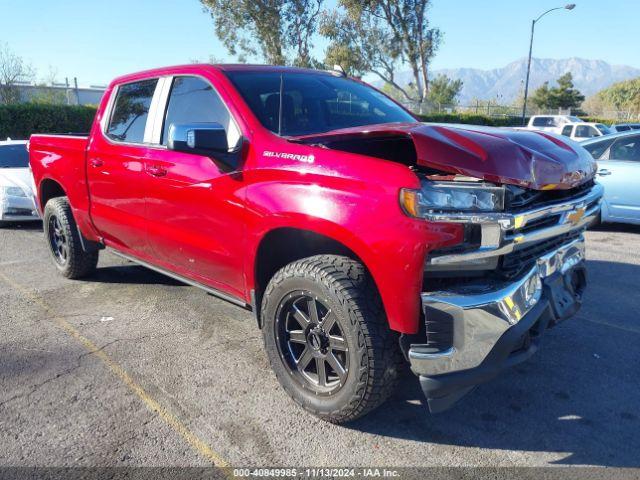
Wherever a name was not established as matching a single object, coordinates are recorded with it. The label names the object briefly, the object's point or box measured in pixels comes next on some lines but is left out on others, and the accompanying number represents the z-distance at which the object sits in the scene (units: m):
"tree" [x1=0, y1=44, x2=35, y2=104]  26.39
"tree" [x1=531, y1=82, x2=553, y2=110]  66.94
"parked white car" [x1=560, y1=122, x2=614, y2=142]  21.23
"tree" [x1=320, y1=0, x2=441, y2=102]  39.03
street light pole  30.06
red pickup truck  2.49
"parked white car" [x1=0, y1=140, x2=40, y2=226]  8.48
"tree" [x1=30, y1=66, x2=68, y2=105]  29.68
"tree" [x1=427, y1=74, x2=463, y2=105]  80.00
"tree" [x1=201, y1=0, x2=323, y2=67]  37.41
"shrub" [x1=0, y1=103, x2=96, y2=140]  19.44
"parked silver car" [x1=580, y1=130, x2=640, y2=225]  7.42
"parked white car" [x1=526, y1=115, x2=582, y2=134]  25.55
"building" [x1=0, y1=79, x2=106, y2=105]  27.77
